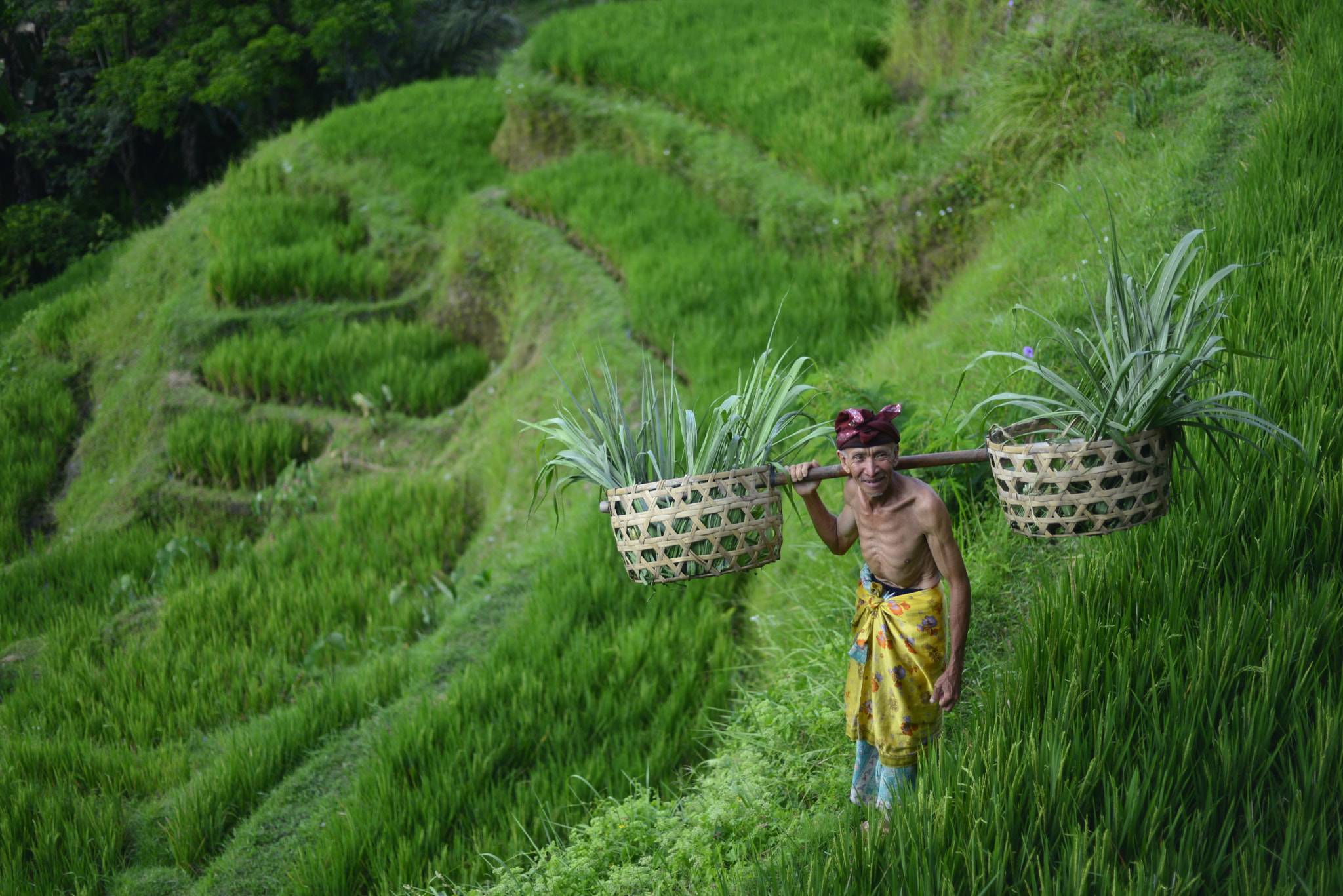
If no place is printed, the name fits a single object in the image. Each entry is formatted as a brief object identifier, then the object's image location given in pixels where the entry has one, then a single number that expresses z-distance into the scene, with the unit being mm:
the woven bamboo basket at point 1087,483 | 11678
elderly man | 12018
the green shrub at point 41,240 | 34603
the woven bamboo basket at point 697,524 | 11939
